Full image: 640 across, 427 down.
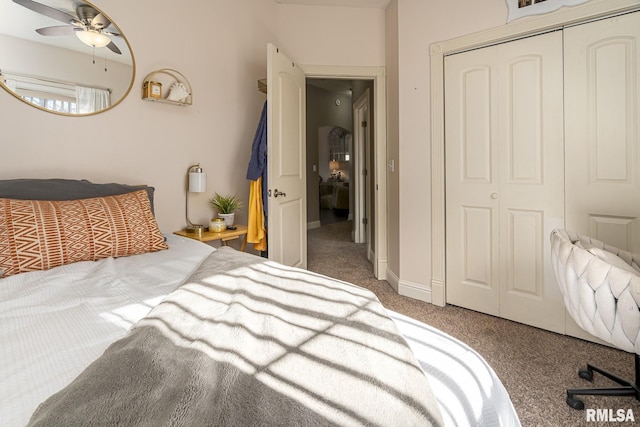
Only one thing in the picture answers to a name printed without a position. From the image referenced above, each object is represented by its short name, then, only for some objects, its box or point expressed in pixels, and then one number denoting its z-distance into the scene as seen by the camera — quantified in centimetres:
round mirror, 169
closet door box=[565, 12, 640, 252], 190
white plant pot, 259
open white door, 259
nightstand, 232
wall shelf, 223
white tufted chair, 116
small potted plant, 261
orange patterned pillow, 128
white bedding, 60
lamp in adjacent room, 747
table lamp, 239
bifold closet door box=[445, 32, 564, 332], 217
